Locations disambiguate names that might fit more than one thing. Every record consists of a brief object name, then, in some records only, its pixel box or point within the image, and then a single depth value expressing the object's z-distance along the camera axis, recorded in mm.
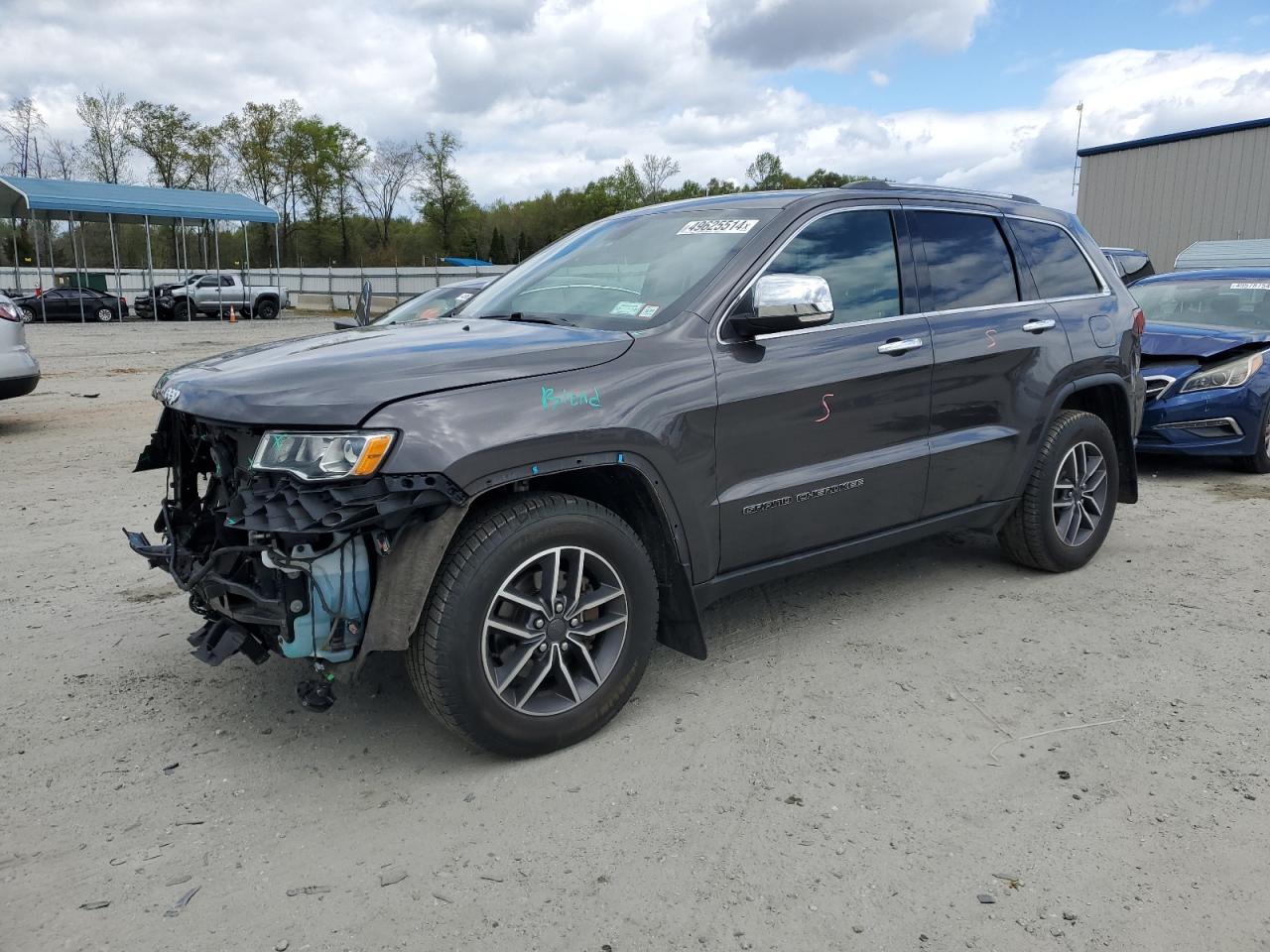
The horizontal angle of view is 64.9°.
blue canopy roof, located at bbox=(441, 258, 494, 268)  43044
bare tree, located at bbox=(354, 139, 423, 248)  66438
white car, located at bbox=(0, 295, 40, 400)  8945
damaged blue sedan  7613
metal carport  32281
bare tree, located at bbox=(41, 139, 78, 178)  60469
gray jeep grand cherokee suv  2947
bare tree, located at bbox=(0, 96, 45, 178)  59062
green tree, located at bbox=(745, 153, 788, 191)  71431
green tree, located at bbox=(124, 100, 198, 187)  57938
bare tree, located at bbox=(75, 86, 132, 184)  58156
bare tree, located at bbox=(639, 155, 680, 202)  74125
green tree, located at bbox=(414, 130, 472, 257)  66188
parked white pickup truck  34906
